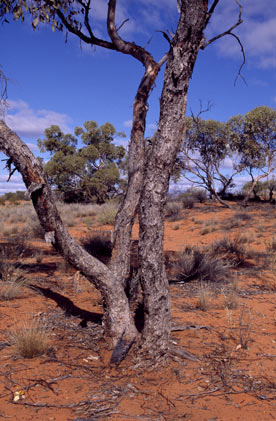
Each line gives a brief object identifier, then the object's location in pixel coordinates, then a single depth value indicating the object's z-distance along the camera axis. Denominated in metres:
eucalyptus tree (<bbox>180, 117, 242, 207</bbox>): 24.88
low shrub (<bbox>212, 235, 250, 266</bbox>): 9.99
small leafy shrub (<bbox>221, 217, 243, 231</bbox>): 16.16
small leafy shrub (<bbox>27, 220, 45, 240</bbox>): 13.86
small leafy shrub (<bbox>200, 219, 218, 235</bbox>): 15.62
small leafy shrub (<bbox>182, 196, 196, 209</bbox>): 22.62
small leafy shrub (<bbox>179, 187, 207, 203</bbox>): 25.72
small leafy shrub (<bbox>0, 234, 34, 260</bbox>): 9.16
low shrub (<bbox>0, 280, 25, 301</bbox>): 5.84
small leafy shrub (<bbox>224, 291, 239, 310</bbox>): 6.01
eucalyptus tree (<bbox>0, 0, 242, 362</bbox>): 3.76
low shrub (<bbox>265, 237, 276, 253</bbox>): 11.18
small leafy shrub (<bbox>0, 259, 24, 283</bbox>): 6.61
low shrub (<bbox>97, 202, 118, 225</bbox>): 18.28
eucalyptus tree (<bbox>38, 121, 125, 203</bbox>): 29.98
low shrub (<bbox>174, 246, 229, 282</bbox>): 7.93
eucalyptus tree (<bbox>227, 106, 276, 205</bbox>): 23.03
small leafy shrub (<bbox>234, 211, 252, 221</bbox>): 17.31
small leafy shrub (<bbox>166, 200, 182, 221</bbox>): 19.69
